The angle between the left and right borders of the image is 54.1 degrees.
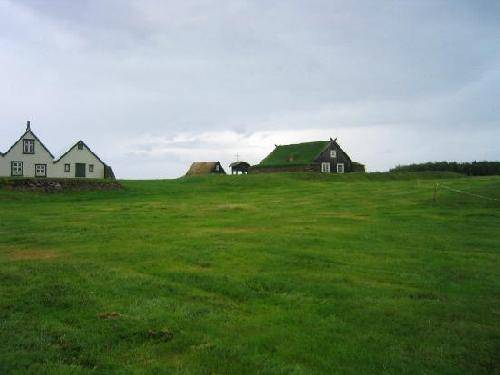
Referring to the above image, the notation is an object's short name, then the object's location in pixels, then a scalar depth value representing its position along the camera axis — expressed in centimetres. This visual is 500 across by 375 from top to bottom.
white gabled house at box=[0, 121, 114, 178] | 5997
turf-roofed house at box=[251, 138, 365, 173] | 7981
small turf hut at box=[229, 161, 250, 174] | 9469
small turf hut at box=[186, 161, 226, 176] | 9281
